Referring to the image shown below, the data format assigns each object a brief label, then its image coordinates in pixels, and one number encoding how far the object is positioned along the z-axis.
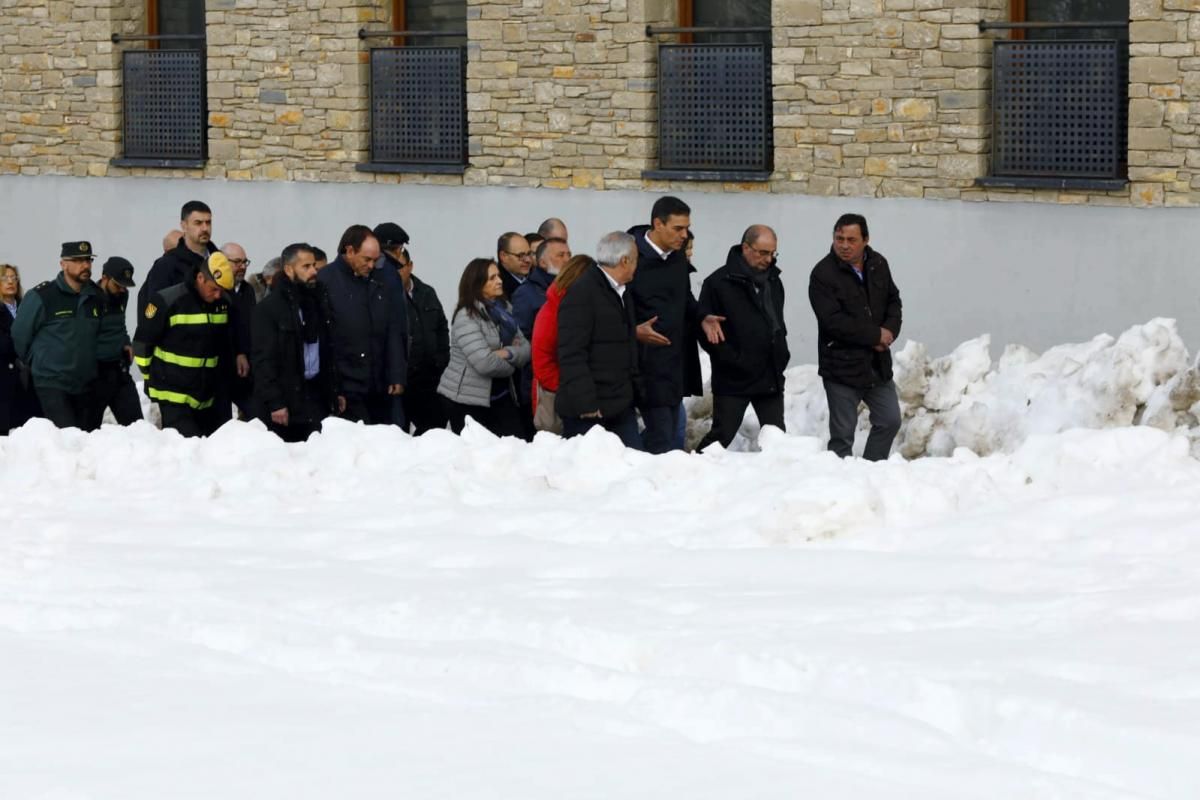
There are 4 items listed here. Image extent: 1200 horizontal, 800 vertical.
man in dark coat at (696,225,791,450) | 12.51
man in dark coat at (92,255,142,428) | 13.38
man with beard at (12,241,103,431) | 13.17
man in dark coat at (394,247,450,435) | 13.18
